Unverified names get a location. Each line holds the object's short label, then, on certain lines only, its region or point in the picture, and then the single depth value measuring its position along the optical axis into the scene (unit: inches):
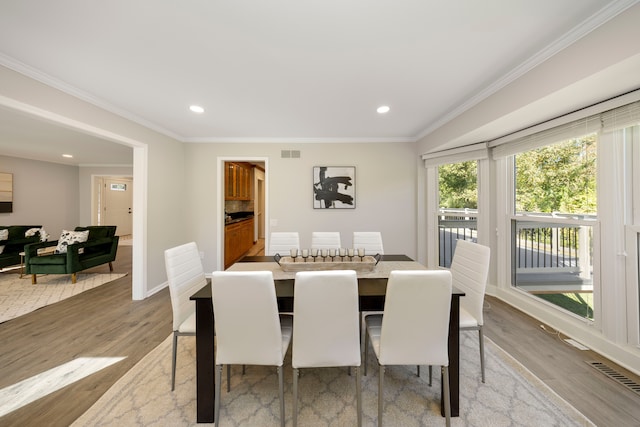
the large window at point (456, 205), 144.2
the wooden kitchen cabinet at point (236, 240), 191.5
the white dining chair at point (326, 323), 51.1
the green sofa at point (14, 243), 171.5
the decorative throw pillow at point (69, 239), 165.7
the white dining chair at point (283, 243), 116.9
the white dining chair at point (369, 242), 117.2
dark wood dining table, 59.7
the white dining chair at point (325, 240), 117.9
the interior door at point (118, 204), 330.6
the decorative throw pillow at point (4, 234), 178.4
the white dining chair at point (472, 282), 72.0
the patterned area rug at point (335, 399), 59.8
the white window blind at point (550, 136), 85.5
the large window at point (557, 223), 94.3
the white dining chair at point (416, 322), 52.4
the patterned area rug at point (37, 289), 121.3
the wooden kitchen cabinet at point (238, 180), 199.4
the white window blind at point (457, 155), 130.9
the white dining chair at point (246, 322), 51.8
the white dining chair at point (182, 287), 68.8
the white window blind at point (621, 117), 72.0
